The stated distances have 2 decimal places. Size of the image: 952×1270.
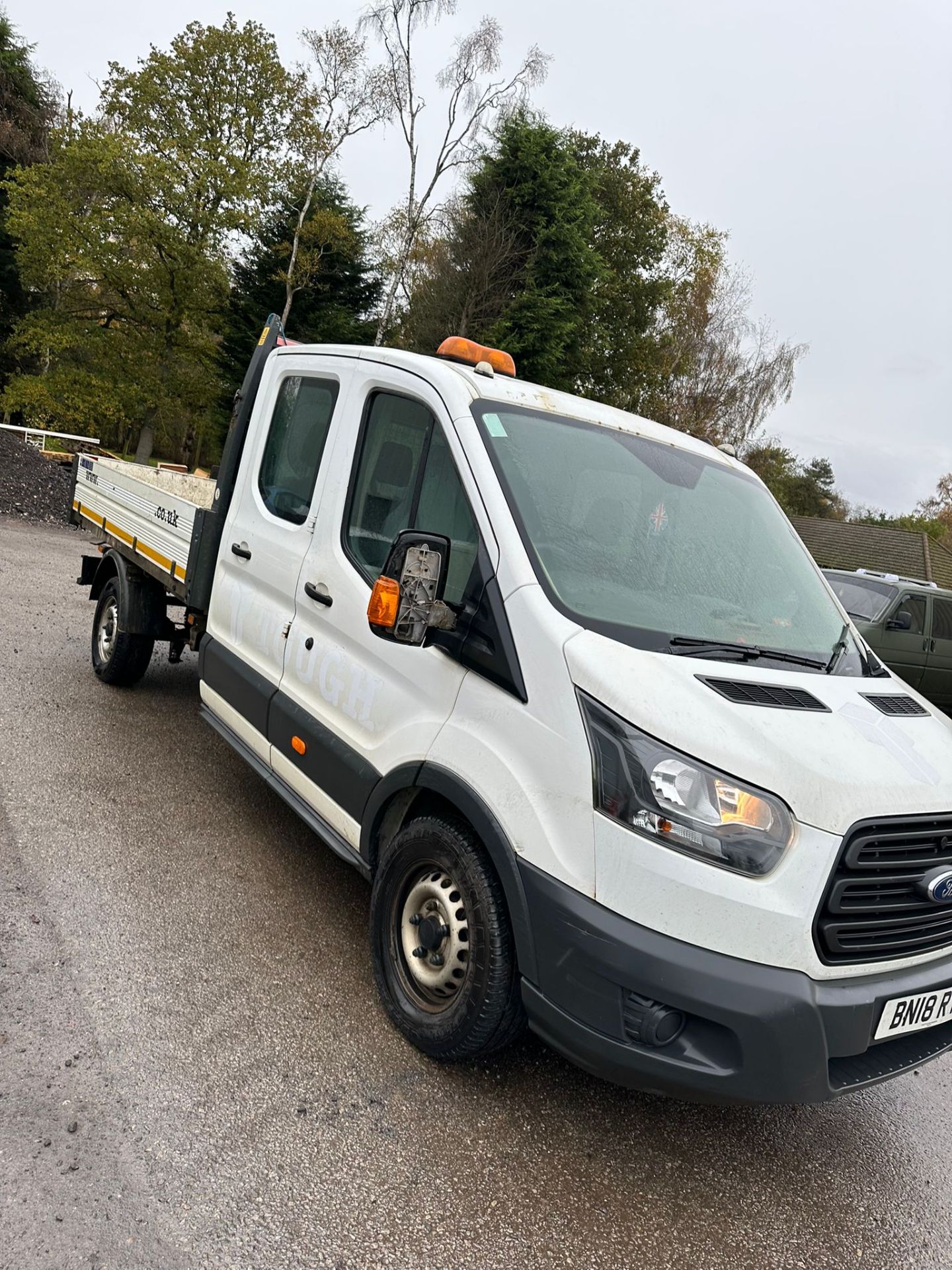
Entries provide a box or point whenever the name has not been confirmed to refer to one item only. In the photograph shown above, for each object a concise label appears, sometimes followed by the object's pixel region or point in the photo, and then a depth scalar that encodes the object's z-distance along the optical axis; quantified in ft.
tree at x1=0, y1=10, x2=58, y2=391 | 96.22
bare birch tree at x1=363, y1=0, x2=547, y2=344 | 83.87
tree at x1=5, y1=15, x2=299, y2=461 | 82.74
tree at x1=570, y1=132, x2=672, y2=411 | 108.88
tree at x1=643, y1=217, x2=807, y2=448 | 119.55
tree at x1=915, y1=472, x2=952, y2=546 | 178.91
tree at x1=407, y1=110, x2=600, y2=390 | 84.84
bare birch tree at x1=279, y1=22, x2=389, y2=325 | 85.40
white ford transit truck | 7.38
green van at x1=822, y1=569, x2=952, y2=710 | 38.88
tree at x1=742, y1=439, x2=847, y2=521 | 163.73
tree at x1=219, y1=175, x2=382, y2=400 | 94.12
